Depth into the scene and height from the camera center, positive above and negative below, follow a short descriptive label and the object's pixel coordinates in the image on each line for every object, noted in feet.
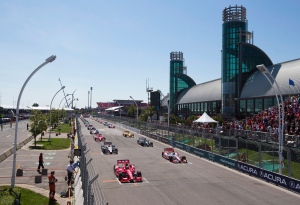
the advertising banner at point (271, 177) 63.77 -13.21
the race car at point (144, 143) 145.38 -12.45
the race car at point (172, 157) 98.37 -12.78
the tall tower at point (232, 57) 215.92 +39.45
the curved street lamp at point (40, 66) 58.73 +8.72
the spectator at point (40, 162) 82.17 -12.01
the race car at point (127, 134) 192.87 -11.24
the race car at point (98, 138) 163.73 -11.64
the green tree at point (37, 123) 136.77 -3.68
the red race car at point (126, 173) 69.87 -12.74
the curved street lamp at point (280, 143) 69.83 -6.21
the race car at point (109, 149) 117.50 -12.37
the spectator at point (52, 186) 53.26 -11.74
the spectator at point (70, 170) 65.00 -11.13
